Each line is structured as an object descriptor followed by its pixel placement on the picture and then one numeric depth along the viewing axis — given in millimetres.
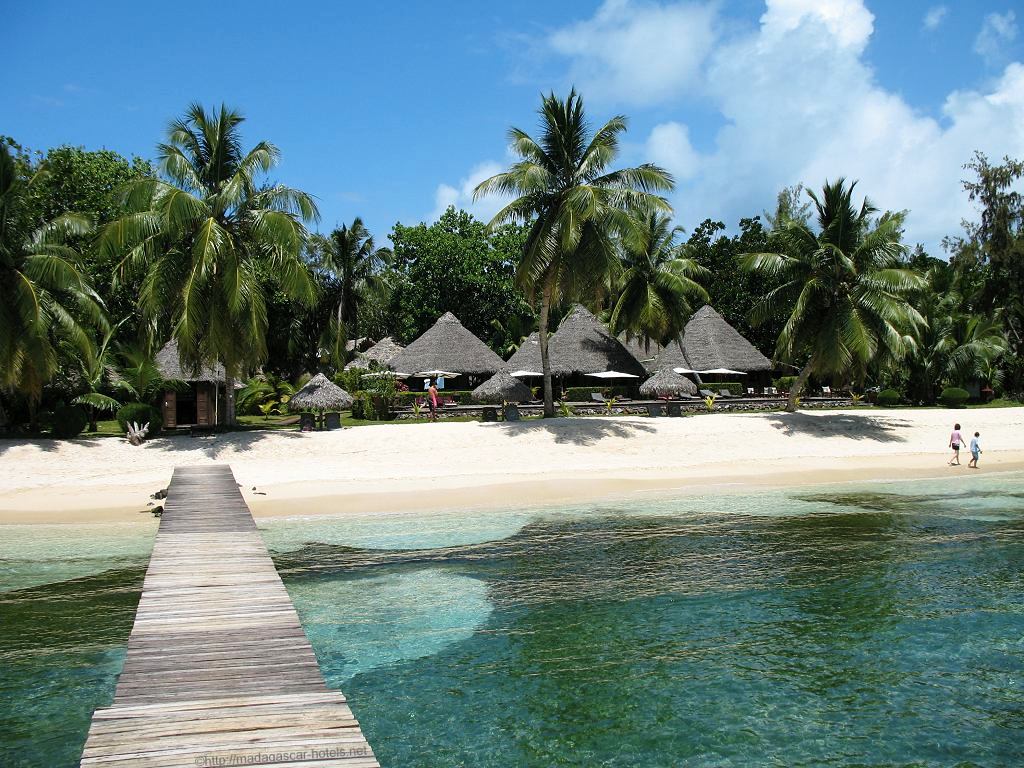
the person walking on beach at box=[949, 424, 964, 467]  22734
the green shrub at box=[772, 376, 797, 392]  38538
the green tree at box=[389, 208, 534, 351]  49625
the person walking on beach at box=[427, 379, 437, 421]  28531
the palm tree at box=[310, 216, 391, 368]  41656
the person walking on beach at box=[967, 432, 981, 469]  22447
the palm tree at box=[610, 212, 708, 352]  36188
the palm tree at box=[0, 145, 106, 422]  20812
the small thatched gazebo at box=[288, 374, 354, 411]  24484
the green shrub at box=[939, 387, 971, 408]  34969
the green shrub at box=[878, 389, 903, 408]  35781
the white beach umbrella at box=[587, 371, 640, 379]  36188
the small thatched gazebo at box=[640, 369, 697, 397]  29047
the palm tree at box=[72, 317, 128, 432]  23452
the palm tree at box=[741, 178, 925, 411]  27594
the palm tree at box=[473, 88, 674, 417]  25312
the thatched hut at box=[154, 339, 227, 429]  28734
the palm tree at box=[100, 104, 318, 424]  22266
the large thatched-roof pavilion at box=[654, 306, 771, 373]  39500
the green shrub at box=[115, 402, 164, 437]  24047
